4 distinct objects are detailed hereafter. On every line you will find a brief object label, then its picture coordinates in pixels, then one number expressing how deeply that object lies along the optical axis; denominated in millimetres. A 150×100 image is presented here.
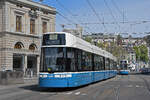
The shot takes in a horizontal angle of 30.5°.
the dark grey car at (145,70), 68844
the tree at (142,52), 104625
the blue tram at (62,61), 15320
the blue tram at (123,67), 50438
